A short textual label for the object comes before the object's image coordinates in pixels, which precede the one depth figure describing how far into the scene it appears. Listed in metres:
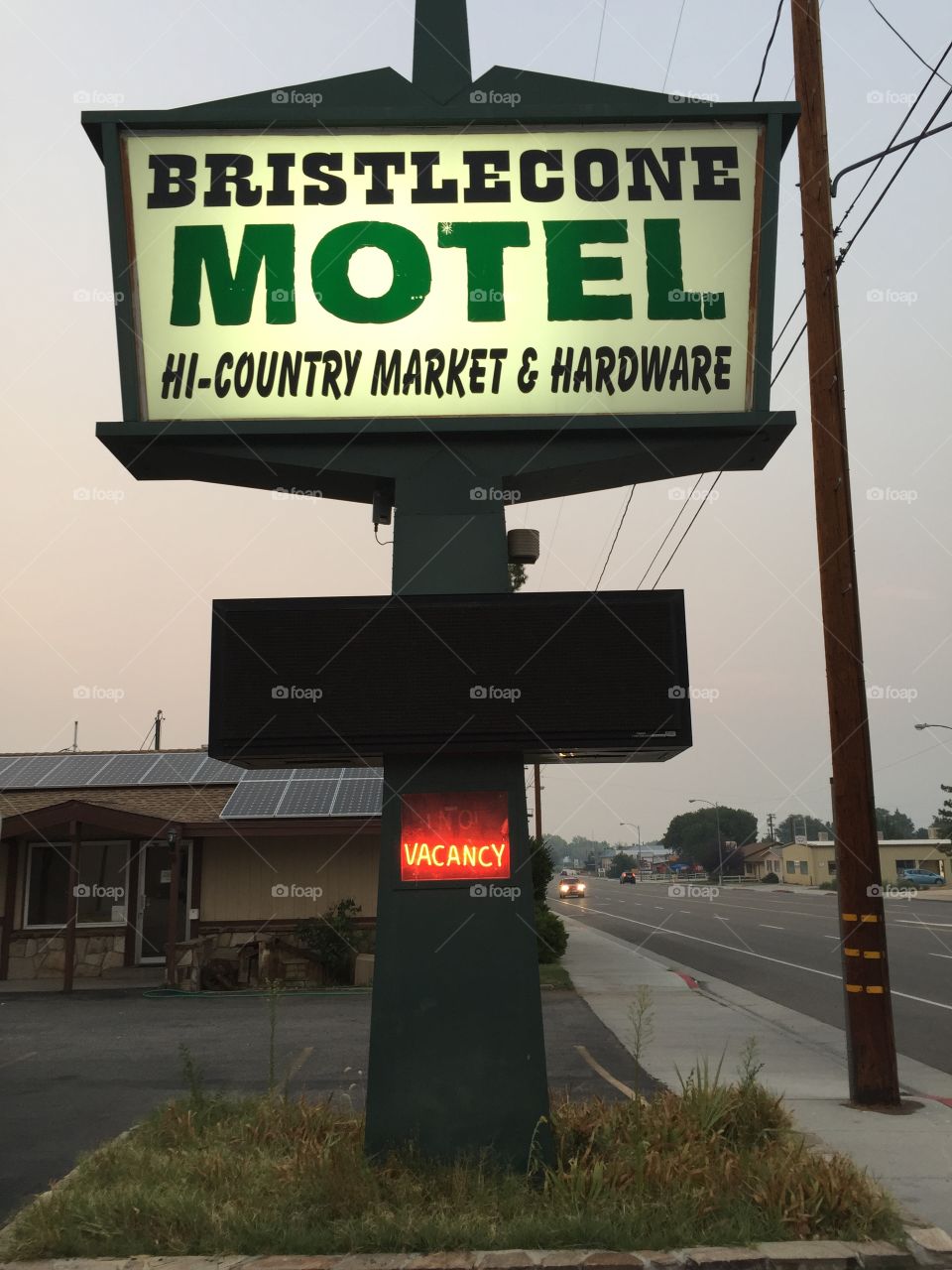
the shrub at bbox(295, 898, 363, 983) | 21.20
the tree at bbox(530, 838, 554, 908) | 23.97
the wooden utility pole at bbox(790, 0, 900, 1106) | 10.22
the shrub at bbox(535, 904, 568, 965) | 23.38
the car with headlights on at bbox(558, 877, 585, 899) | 74.51
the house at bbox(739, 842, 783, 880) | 133.39
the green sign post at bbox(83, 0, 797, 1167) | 8.66
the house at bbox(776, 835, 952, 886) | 93.50
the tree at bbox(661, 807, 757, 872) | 153.35
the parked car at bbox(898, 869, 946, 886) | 77.31
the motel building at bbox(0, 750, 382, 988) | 21.59
